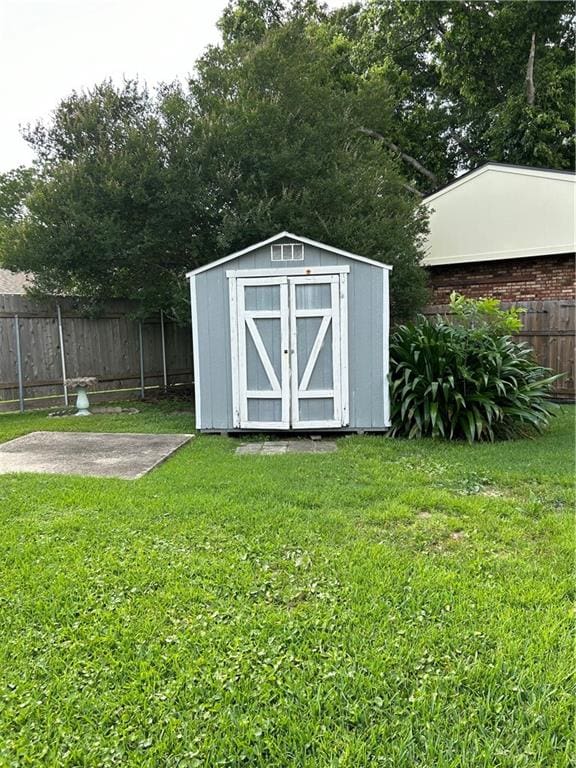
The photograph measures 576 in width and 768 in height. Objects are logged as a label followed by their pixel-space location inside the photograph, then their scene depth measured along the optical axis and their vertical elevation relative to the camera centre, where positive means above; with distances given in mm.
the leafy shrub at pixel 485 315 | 5953 +433
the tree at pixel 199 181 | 7082 +2613
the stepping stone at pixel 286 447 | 4898 -980
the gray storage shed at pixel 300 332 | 5363 +240
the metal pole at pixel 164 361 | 9539 -84
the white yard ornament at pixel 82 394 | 7445 -540
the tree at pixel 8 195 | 22969 +8028
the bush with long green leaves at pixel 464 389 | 5172 -428
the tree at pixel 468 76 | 13438 +8373
